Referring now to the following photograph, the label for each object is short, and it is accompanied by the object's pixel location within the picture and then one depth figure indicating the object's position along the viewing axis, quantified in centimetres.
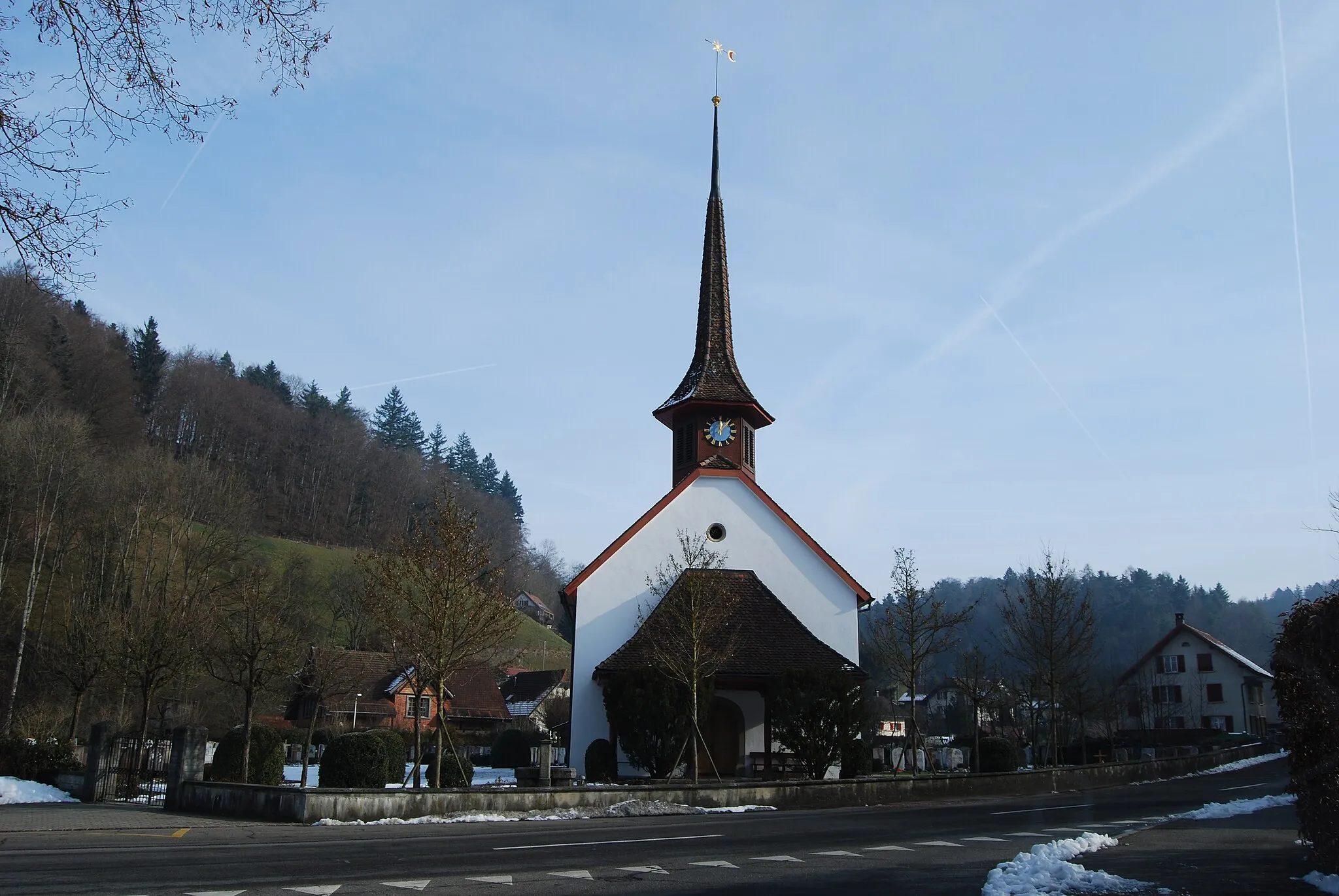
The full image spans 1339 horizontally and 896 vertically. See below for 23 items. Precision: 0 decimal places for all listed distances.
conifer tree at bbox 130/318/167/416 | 7594
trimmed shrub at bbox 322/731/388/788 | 1948
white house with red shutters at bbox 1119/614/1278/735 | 6519
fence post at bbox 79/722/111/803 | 2092
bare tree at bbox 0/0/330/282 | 626
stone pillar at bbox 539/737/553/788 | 2342
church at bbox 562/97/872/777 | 2914
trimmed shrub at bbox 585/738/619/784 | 2772
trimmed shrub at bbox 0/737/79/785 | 2288
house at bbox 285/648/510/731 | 5573
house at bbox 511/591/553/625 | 11525
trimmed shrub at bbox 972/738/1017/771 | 2992
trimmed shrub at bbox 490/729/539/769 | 4019
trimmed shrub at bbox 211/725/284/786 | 2170
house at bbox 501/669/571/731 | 7531
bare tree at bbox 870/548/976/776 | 2794
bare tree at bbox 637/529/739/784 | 2455
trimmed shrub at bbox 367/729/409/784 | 2612
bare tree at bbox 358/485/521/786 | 2000
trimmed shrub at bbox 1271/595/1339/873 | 930
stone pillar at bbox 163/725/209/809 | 1869
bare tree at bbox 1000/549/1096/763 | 3147
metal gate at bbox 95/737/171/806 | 2102
